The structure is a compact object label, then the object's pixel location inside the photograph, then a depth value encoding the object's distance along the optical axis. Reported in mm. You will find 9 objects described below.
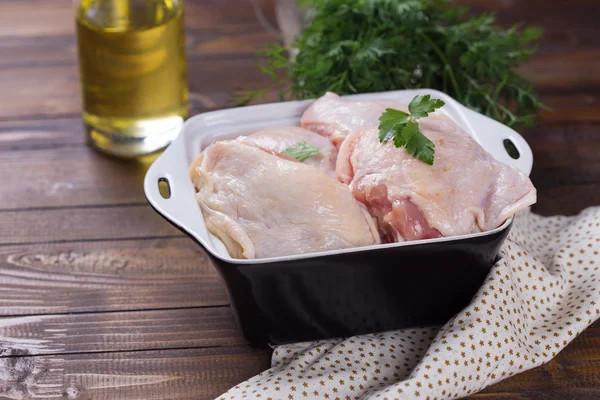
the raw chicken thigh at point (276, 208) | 994
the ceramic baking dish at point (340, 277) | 974
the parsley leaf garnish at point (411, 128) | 1013
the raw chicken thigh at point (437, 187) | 993
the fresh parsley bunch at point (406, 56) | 1215
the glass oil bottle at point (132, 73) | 1182
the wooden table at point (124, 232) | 1035
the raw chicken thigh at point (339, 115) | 1083
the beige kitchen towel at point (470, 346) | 994
